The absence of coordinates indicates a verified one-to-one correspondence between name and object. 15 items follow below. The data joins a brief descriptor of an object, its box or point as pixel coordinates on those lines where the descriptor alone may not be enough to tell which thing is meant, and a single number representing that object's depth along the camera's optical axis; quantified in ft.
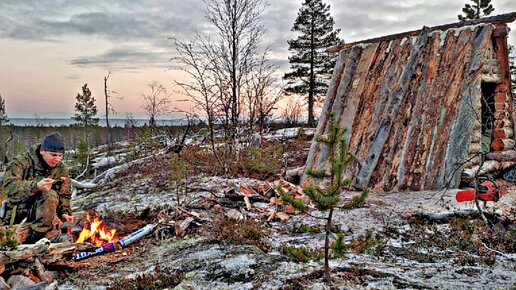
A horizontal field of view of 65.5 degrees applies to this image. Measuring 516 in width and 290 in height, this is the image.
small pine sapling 10.64
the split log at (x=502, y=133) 25.99
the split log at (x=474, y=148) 22.93
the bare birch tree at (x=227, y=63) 37.35
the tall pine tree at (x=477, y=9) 70.44
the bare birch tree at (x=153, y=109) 49.78
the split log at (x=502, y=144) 25.84
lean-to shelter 22.97
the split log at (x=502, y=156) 24.66
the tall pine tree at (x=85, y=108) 131.91
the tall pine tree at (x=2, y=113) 115.96
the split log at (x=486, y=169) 22.97
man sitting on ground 15.53
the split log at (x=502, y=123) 25.80
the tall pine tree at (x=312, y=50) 85.92
